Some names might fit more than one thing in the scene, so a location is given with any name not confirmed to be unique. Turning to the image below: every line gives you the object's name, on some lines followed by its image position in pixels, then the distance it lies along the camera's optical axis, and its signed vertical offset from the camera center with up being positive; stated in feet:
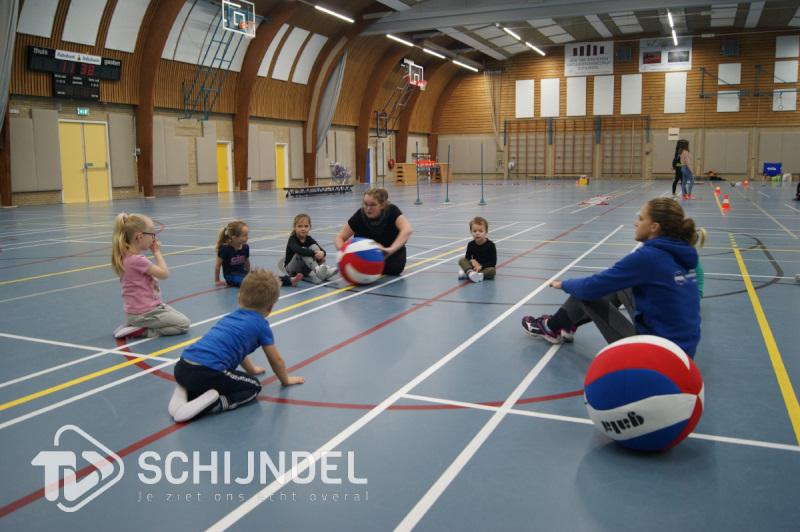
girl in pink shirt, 18.97 -2.63
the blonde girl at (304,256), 27.71 -3.11
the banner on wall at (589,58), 153.07 +27.06
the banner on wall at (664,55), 146.72 +26.45
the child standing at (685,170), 71.36 +0.58
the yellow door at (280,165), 125.70 +3.03
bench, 94.89 -1.38
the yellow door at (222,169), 113.91 +2.20
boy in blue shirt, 13.21 -3.52
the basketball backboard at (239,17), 88.33 +21.81
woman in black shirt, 28.07 -2.12
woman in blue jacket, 13.37 -2.05
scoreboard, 79.25 +14.10
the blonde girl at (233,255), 25.77 -2.88
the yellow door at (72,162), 86.79 +2.87
